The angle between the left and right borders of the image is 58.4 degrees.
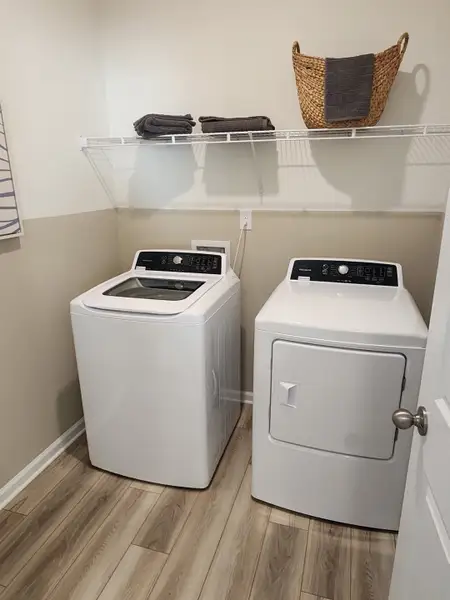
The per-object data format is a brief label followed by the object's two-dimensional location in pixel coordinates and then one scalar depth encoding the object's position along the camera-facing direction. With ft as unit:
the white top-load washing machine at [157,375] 5.28
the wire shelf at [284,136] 5.80
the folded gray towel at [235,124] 5.98
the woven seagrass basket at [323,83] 5.24
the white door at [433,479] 2.41
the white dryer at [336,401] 4.59
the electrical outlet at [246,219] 7.15
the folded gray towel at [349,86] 5.18
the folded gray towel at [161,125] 6.25
